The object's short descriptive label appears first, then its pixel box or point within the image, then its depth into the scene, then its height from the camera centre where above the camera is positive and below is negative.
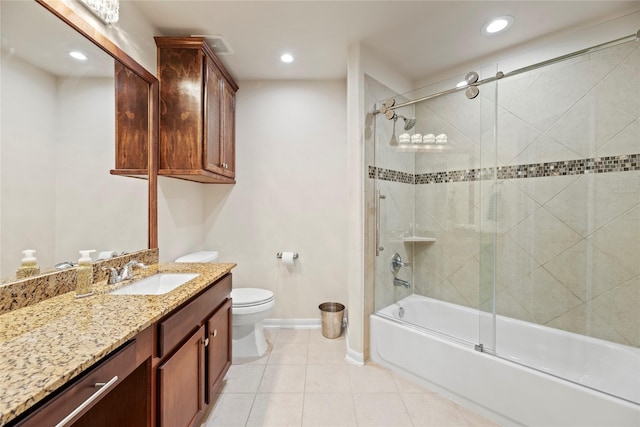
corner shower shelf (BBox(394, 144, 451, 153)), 2.30 +0.60
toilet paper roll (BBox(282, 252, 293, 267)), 2.64 -0.45
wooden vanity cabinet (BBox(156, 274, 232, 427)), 1.06 -0.70
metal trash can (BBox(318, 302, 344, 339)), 2.52 -1.05
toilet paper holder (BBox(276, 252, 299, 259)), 2.69 -0.43
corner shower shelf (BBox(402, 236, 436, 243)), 2.42 -0.24
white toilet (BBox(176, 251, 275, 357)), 2.09 -0.86
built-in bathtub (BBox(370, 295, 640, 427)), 1.29 -0.94
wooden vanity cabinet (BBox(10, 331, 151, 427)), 0.61 -0.50
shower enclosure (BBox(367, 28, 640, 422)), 1.65 +0.04
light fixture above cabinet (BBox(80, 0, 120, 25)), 1.34 +1.07
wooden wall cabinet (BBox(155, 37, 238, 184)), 1.93 +0.79
